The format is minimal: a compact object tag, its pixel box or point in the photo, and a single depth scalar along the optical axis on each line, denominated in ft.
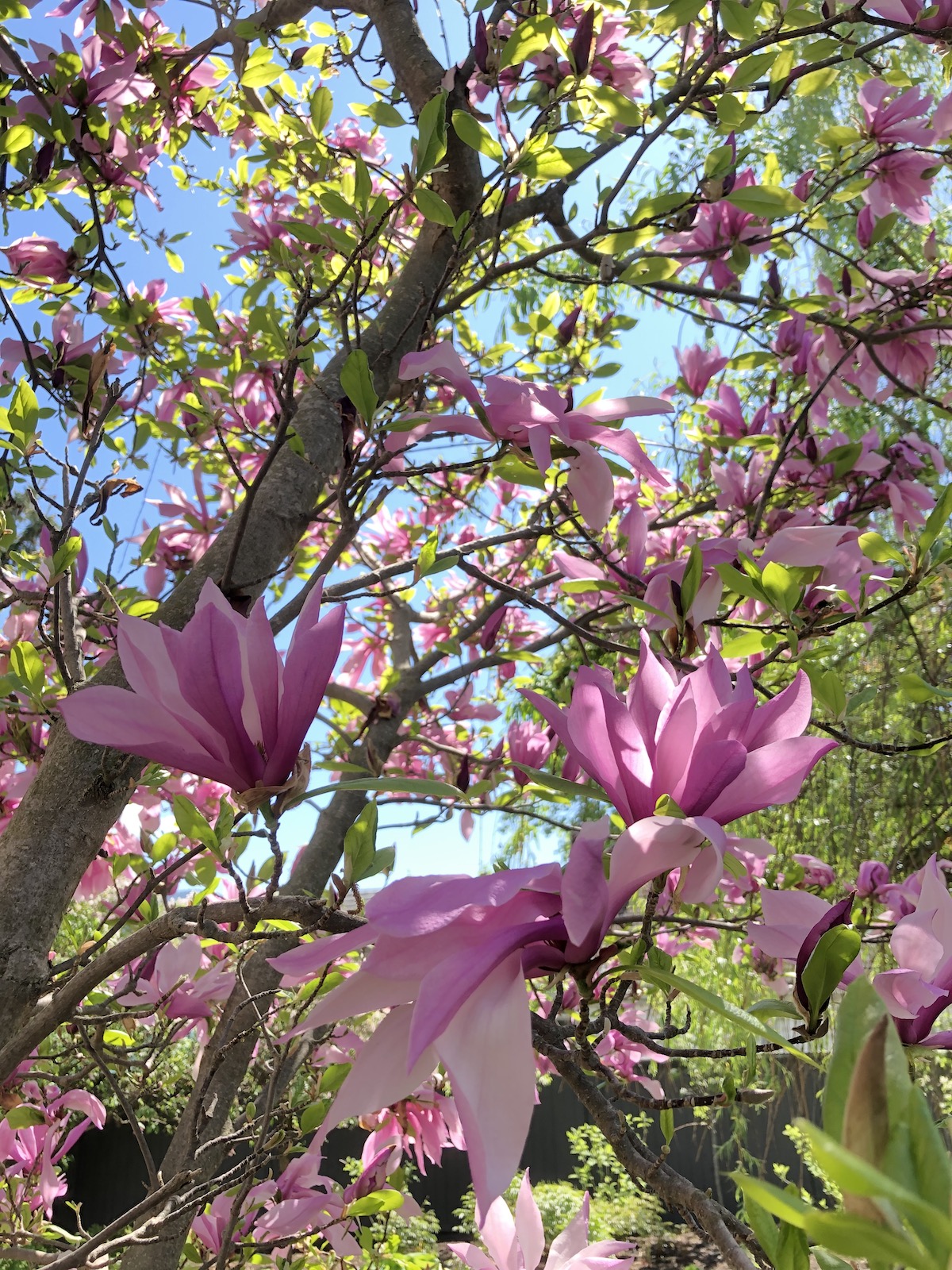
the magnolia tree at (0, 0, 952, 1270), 1.07
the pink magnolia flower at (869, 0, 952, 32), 3.62
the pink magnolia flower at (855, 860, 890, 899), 4.30
